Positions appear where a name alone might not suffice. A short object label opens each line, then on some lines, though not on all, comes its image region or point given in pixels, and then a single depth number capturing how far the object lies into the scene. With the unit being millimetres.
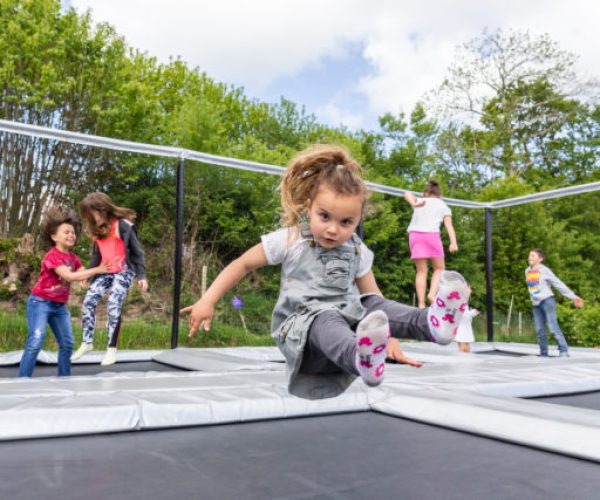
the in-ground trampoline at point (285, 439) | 1091
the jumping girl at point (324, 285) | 1177
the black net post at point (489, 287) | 4758
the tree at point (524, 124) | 12961
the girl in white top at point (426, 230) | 3807
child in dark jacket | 2695
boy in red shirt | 2340
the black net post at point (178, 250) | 3225
